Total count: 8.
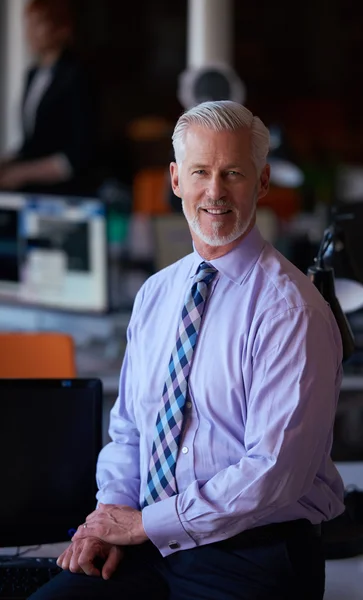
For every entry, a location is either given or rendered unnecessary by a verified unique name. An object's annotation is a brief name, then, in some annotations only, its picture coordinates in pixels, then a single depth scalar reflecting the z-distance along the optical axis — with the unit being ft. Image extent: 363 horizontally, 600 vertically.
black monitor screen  10.36
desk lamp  10.92
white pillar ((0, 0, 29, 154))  43.89
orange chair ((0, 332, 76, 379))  13.77
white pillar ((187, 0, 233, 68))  33.12
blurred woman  24.14
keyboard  9.83
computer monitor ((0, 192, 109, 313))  18.97
